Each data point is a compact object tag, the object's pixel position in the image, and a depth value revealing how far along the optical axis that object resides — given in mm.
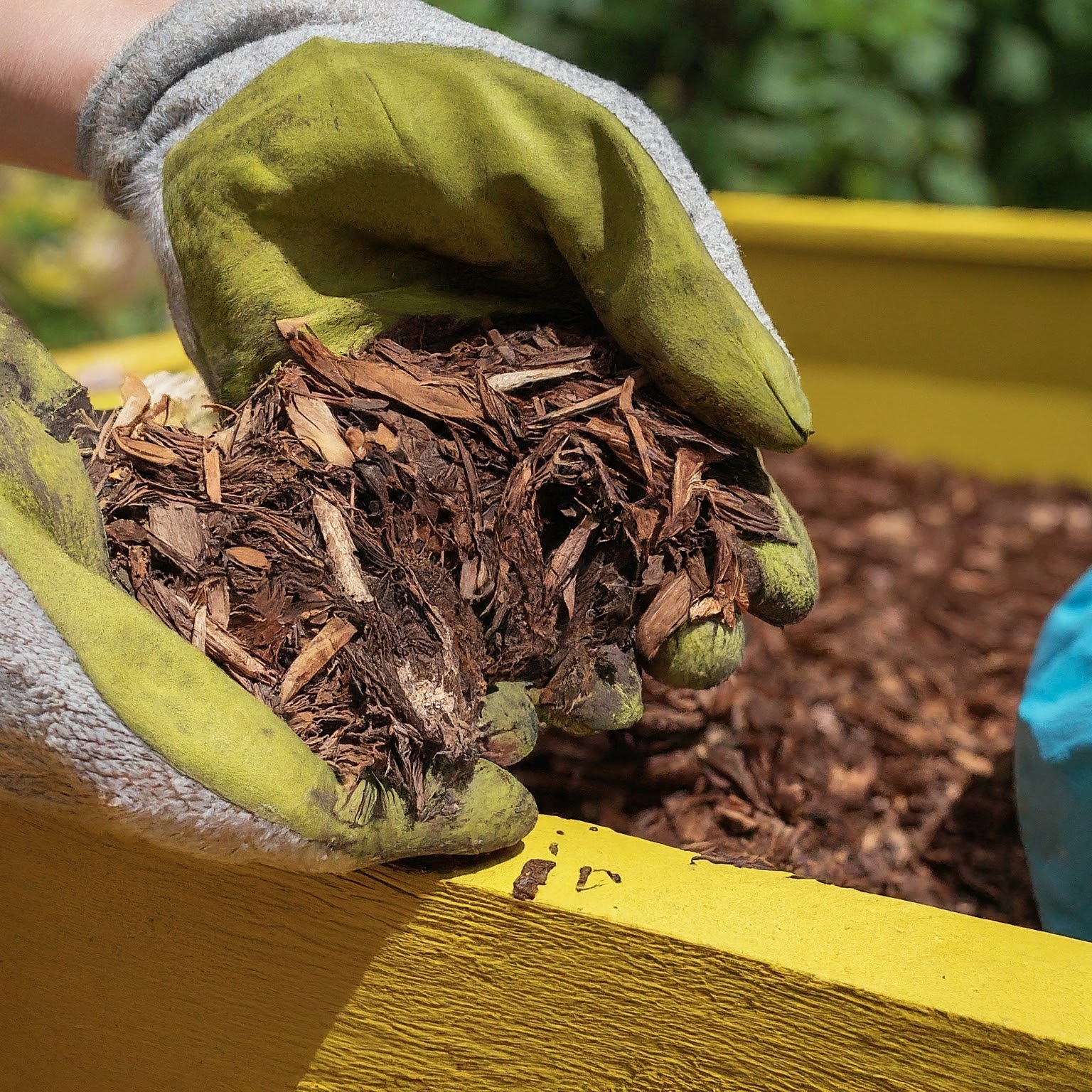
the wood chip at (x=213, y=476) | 422
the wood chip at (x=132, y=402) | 438
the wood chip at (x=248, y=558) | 416
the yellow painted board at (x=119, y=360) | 754
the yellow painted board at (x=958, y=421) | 784
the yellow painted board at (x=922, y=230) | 729
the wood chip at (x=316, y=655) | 407
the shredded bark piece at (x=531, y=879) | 414
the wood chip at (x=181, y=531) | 415
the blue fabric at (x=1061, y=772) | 458
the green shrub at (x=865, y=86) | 988
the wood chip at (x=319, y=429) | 427
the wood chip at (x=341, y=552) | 414
